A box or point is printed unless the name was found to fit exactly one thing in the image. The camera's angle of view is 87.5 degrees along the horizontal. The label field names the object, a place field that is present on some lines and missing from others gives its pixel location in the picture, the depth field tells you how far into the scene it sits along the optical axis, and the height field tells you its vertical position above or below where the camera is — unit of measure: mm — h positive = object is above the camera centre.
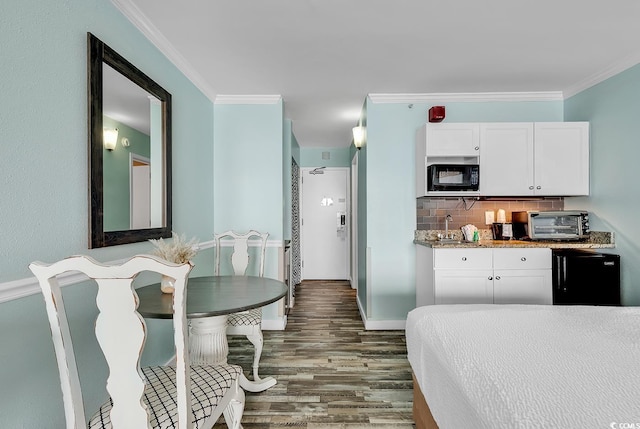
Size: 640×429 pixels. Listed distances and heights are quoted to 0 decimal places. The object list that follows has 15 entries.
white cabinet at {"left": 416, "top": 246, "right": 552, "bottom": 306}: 2891 -553
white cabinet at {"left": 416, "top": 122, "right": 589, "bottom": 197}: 3143 +565
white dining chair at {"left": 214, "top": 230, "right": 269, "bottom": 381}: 2354 -801
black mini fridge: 2799 -565
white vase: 1822 -394
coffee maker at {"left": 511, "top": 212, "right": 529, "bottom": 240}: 3246 -126
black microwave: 3152 +338
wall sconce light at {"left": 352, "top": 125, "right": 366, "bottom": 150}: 3922 +939
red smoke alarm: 3207 +965
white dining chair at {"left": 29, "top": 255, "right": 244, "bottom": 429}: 955 -395
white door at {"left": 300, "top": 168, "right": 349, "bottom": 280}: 5996 -194
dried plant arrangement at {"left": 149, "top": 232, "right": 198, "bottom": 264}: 1820 -210
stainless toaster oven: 3111 -122
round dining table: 1510 -439
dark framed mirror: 1674 +371
